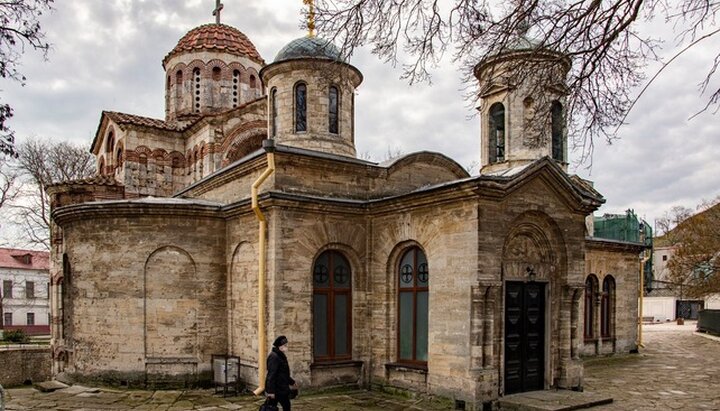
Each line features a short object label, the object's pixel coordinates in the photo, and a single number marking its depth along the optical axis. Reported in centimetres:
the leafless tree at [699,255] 2634
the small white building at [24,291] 3916
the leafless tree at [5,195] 2554
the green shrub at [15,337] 2598
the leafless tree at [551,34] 597
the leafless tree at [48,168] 2584
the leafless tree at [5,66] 646
